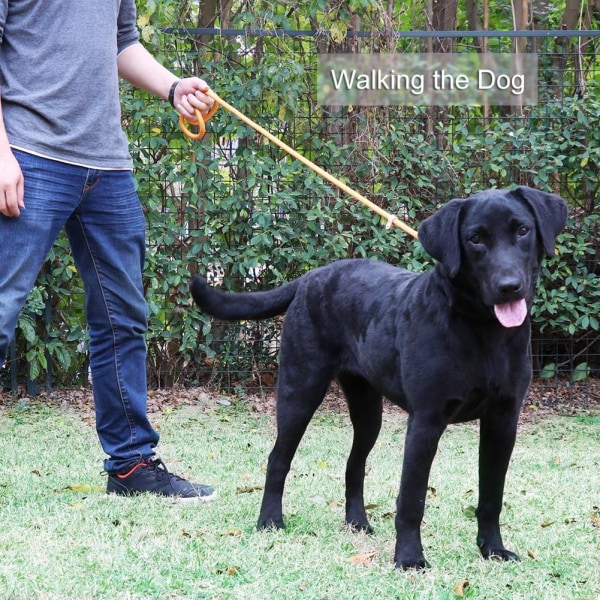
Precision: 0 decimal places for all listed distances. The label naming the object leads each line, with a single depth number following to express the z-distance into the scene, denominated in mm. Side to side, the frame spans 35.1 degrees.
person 3428
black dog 2873
